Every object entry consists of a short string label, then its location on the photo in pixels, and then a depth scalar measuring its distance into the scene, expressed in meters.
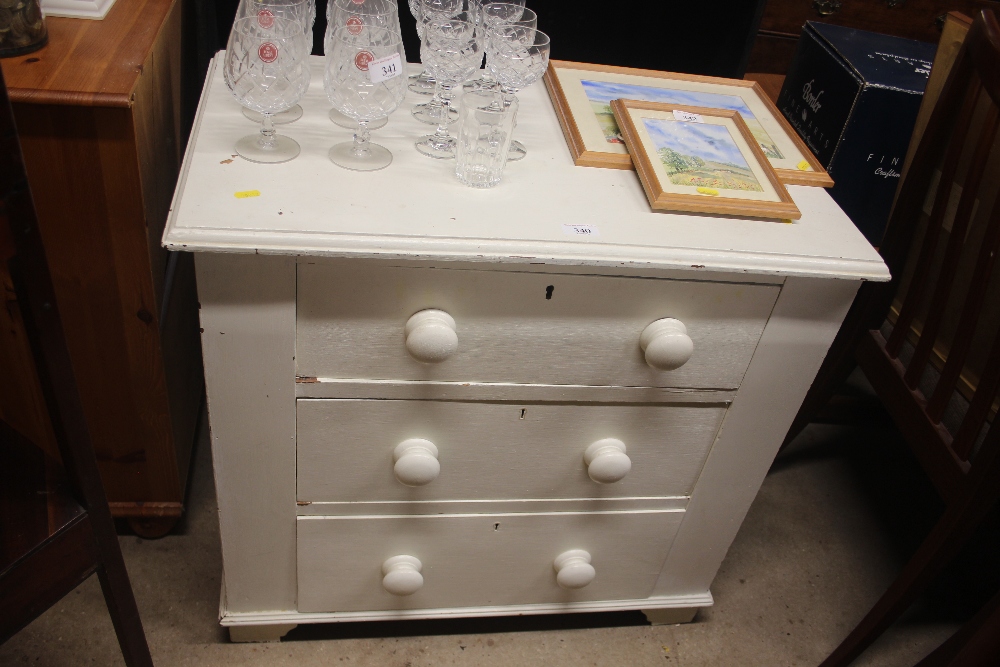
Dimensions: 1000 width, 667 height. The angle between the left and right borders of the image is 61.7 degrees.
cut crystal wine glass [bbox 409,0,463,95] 1.02
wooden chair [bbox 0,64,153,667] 0.72
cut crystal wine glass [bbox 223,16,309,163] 0.89
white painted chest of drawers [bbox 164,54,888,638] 0.87
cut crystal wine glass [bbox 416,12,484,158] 0.99
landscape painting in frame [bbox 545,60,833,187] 1.04
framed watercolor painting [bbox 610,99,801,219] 0.96
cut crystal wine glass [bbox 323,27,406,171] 0.91
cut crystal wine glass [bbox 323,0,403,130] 0.96
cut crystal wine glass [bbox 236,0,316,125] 0.93
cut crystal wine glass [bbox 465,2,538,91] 1.02
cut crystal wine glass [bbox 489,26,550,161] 0.99
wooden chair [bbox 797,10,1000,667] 1.06
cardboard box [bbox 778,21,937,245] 1.33
